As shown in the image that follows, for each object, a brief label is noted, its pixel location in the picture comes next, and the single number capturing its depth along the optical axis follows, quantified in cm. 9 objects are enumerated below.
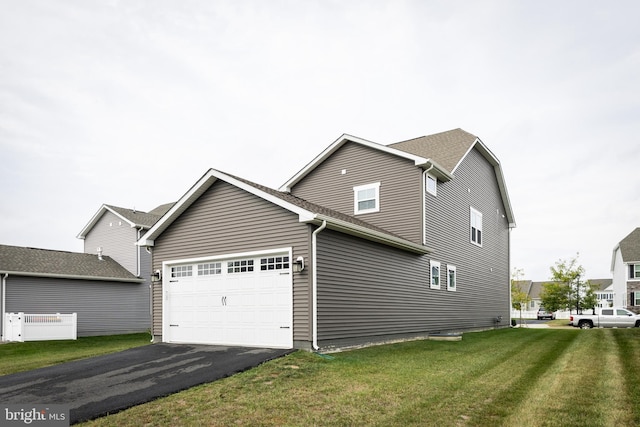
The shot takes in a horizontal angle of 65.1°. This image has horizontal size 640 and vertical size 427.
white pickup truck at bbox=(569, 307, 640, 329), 3005
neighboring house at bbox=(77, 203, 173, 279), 2870
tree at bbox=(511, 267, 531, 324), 4947
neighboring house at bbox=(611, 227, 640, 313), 4197
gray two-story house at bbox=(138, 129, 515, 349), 1270
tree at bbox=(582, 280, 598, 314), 4824
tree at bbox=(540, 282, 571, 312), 4825
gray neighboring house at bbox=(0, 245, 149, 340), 2275
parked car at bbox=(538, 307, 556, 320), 5636
